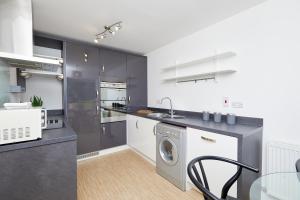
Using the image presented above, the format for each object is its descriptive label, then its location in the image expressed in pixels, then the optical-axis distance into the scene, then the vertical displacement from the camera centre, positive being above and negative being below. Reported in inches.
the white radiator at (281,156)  57.4 -24.6
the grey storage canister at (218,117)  81.8 -11.8
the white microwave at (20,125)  42.1 -8.7
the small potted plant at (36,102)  78.9 -3.5
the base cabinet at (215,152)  58.0 -24.1
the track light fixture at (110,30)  84.9 +40.0
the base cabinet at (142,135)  99.7 -29.1
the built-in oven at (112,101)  118.0 -4.6
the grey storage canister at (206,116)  87.6 -12.0
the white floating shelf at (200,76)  80.2 +12.8
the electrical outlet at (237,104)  76.0 -4.5
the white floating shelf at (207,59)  79.1 +21.9
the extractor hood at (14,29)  56.6 +25.7
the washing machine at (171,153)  75.6 -32.0
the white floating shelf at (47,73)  89.8 +14.8
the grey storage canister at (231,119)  75.7 -11.9
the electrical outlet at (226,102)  82.1 -3.6
